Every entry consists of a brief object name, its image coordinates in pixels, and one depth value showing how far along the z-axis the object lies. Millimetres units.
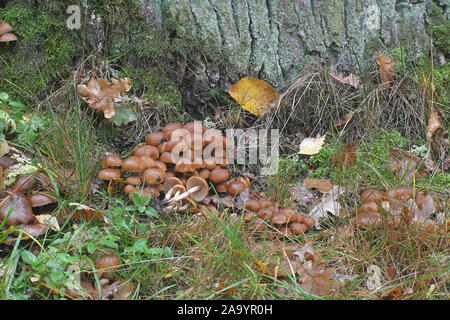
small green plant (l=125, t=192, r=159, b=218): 3086
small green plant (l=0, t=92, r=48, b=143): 3252
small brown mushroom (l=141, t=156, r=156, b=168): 3361
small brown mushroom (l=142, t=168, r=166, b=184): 3299
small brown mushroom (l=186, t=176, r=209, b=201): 3416
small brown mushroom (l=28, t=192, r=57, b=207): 2943
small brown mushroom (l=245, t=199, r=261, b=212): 3270
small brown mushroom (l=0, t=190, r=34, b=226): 2789
